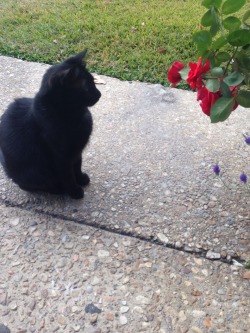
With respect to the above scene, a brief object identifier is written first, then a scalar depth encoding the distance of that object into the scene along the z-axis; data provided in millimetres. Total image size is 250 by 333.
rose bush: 1165
